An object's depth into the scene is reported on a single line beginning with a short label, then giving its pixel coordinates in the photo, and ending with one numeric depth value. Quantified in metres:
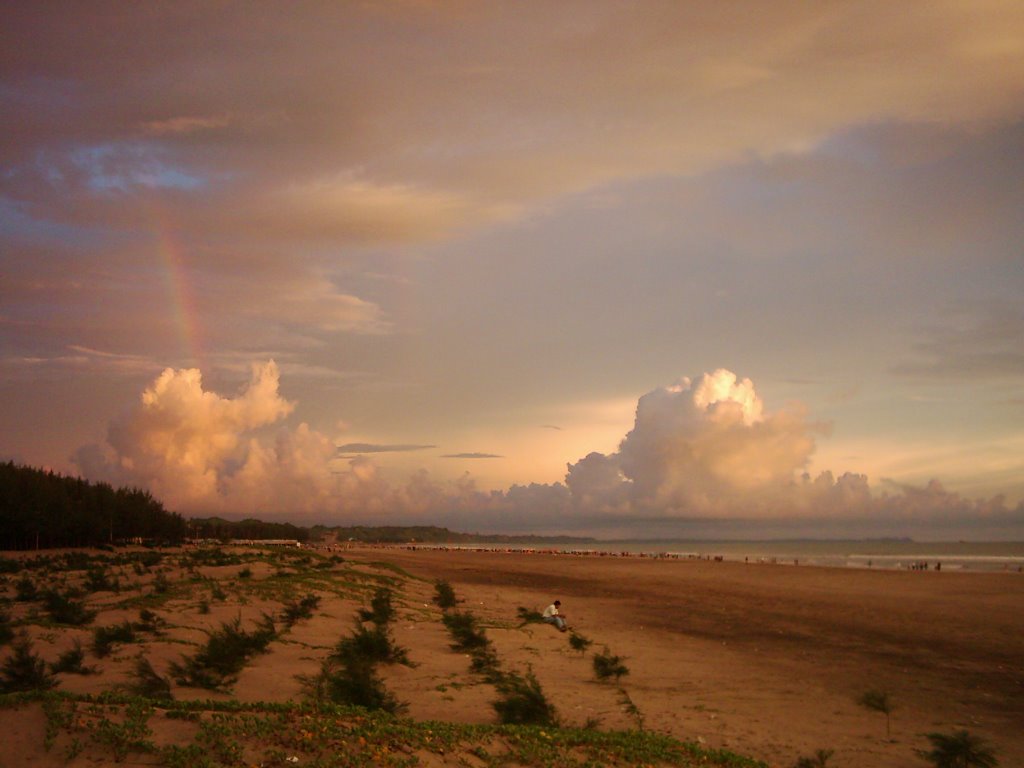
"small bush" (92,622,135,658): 15.02
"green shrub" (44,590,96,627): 18.31
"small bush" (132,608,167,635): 17.70
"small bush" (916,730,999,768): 11.04
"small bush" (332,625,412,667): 16.59
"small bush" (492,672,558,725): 12.11
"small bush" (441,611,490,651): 19.98
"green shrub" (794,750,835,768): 10.90
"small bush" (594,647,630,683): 17.38
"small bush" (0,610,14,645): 14.45
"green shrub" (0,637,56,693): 11.44
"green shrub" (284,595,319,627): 21.50
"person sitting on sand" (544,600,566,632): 25.53
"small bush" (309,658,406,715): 11.98
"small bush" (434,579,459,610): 30.41
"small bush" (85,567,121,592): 25.70
